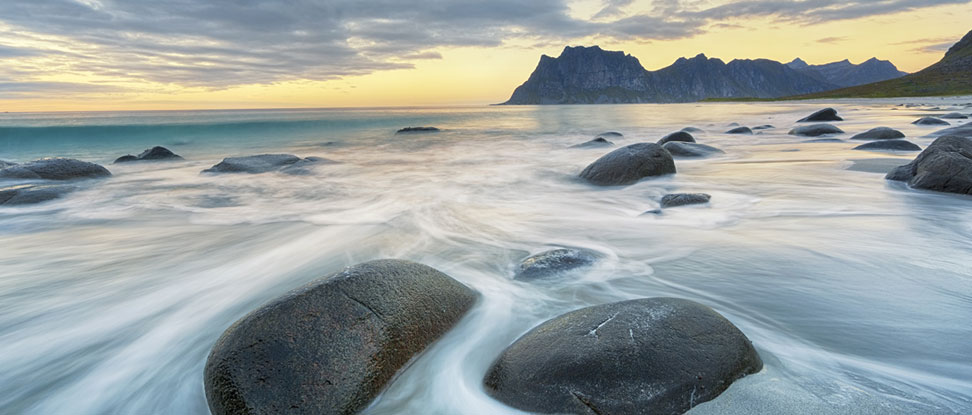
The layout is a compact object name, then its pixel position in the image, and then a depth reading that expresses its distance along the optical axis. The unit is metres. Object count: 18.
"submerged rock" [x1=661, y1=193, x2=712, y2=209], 6.58
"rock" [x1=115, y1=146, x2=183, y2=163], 15.90
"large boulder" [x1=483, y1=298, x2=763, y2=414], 2.15
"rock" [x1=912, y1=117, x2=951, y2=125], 17.58
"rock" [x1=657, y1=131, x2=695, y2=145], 14.39
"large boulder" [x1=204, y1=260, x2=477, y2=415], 2.22
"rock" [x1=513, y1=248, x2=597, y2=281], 4.18
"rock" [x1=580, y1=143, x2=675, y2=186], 8.49
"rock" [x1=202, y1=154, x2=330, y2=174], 12.46
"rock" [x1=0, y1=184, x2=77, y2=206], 8.13
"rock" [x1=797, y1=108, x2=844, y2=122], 23.89
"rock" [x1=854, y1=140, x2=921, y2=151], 11.17
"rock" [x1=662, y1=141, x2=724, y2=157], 11.85
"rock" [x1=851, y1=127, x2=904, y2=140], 12.78
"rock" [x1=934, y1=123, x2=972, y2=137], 11.80
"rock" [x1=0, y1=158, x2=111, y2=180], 11.04
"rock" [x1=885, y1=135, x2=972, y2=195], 6.28
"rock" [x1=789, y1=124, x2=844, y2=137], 16.47
